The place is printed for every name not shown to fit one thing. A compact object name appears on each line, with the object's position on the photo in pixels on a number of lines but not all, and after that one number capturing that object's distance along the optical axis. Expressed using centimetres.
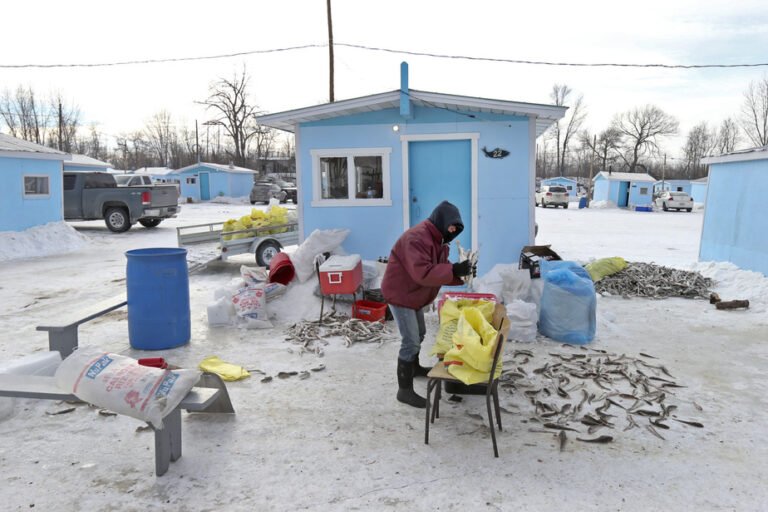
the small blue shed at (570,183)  4549
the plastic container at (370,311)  673
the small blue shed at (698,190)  4059
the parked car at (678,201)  3241
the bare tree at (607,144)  6066
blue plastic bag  590
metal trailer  1033
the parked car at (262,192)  3444
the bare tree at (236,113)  5134
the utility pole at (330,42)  1961
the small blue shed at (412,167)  781
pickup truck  1775
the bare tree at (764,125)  5156
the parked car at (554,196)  3366
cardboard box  712
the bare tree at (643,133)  6078
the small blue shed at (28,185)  1351
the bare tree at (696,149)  6569
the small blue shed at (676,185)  4500
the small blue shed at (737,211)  903
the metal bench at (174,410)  326
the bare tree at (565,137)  6594
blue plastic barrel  557
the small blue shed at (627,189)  3494
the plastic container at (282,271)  740
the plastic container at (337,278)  656
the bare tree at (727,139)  6278
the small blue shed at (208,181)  3756
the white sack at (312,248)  753
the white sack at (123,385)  318
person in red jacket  393
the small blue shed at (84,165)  2766
